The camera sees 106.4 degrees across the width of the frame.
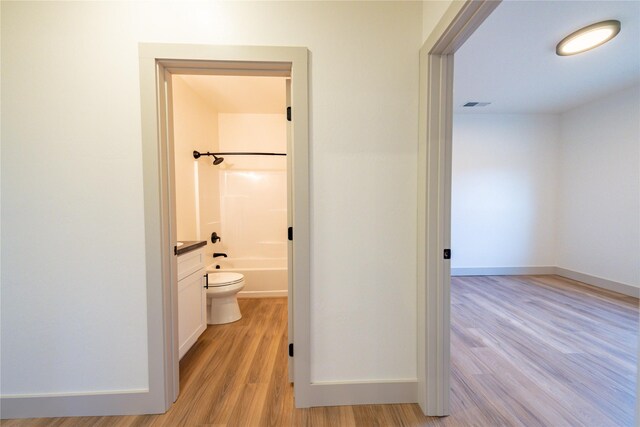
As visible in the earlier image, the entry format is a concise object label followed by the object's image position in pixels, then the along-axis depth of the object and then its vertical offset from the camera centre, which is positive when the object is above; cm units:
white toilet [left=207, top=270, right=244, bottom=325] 227 -91
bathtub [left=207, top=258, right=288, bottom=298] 311 -99
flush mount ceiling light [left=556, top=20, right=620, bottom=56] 183 +134
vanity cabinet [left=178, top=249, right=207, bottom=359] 173 -73
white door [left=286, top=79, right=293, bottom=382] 142 -5
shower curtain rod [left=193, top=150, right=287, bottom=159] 268 +62
